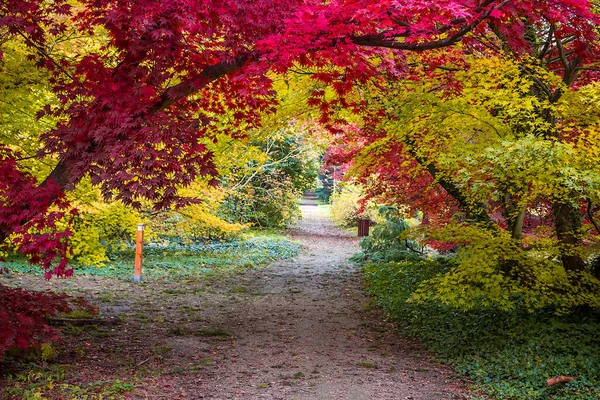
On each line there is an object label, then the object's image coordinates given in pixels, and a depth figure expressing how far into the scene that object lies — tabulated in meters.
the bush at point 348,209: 23.03
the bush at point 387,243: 12.98
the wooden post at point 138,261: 9.92
